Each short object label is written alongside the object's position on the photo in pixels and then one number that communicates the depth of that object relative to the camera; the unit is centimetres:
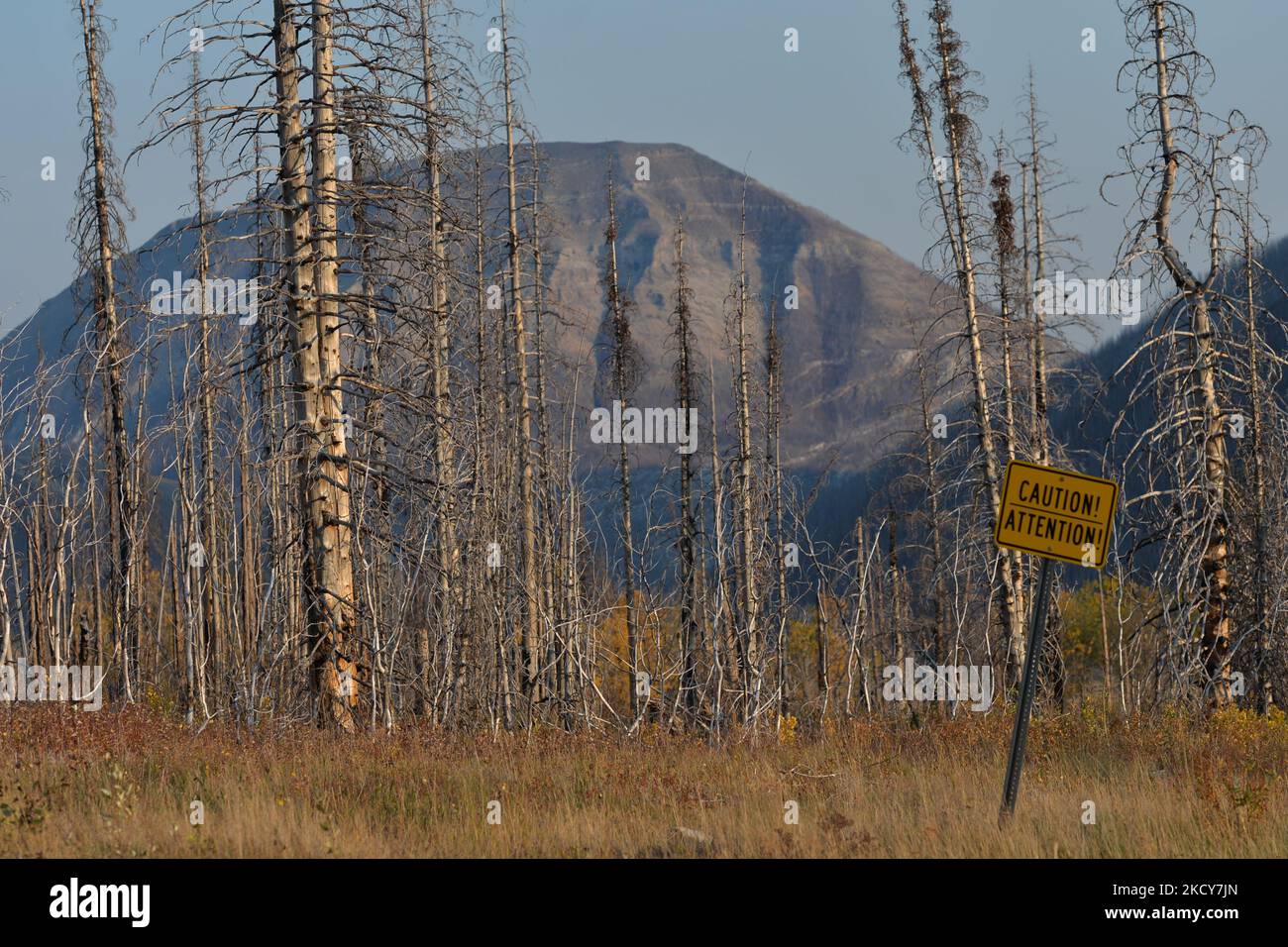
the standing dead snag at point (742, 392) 2220
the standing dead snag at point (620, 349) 3034
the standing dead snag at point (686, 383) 2738
